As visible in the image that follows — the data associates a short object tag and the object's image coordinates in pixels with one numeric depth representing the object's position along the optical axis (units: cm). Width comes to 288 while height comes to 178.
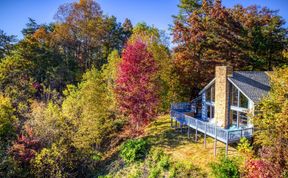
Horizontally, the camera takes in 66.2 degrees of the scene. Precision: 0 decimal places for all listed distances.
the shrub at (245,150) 940
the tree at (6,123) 1712
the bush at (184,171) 1339
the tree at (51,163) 1549
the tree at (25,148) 1565
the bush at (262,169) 834
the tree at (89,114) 1814
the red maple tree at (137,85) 1956
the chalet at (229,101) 1564
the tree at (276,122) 853
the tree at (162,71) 2316
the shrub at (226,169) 1162
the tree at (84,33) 3762
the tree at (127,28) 4641
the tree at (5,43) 3444
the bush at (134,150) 1738
